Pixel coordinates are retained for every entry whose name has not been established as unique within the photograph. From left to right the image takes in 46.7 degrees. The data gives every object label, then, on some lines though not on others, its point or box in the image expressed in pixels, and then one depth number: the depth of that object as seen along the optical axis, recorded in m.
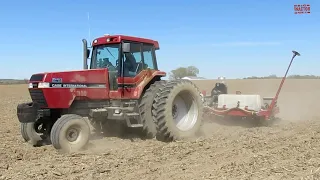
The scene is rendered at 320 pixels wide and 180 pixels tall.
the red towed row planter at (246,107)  10.28
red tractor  7.02
